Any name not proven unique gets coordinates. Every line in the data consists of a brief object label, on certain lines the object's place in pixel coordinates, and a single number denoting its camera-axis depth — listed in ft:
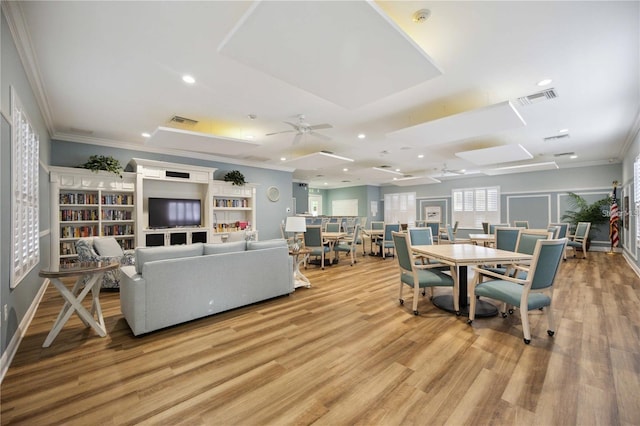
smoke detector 7.12
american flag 24.31
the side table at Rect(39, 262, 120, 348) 8.27
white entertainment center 17.38
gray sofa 9.09
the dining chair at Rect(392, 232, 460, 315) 10.78
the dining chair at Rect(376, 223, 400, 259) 23.11
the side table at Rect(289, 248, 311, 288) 14.17
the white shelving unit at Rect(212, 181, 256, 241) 23.72
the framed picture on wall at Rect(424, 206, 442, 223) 38.19
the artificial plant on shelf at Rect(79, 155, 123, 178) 17.72
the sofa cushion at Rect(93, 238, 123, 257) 14.21
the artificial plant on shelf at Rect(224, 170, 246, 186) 24.06
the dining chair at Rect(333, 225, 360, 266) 21.45
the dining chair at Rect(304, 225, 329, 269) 19.70
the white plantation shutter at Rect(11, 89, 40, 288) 8.11
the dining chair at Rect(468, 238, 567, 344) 8.43
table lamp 15.76
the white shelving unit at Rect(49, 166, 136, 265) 16.78
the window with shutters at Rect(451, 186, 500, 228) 33.50
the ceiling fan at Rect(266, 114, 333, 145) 13.53
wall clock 27.78
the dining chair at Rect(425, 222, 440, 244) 24.67
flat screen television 20.54
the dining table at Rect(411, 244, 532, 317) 9.88
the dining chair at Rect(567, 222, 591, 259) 23.35
